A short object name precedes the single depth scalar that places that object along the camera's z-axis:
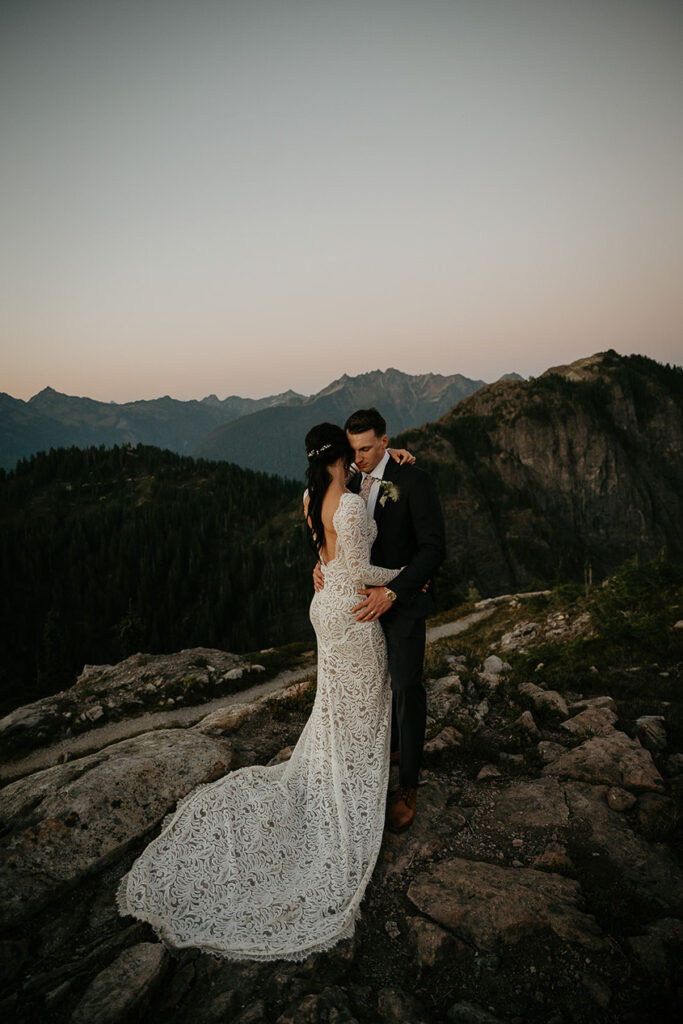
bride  4.16
